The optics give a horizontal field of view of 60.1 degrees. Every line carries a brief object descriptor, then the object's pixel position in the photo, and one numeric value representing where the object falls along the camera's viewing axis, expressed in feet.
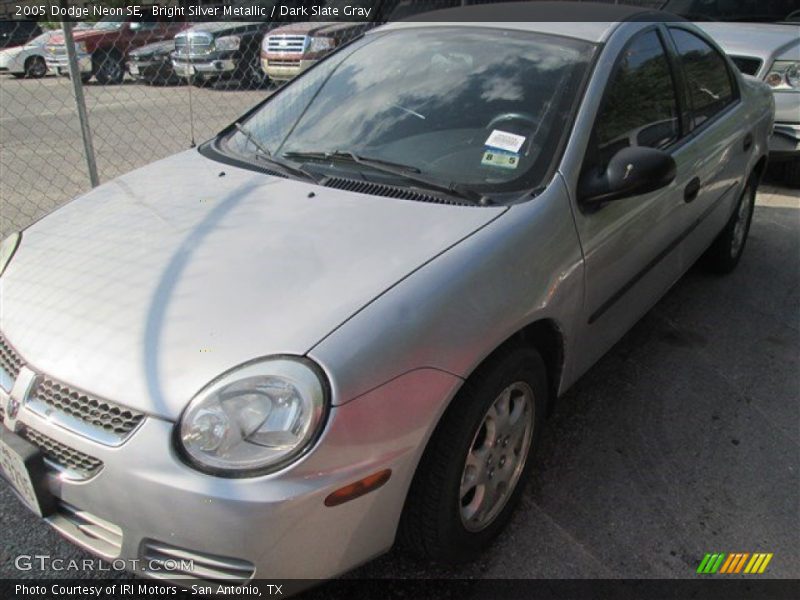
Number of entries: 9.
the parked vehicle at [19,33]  44.30
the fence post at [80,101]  12.48
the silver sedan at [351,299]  5.32
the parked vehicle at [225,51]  33.45
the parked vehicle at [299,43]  32.81
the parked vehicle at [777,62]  19.65
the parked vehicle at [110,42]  40.47
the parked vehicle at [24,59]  47.50
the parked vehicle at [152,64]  37.94
